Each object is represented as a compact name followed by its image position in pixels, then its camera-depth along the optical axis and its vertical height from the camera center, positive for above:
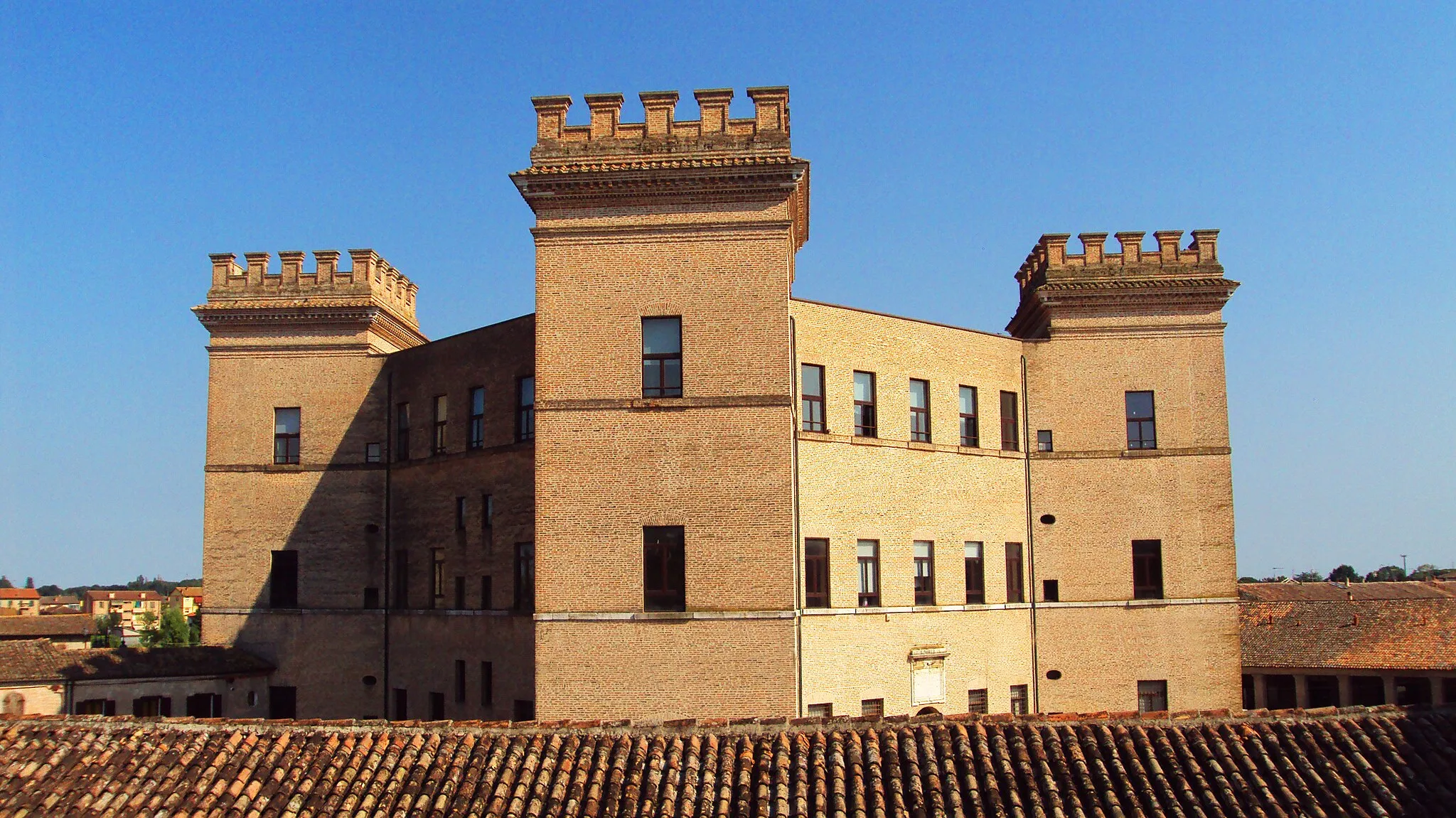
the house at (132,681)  29.44 -3.73
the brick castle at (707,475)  23.08 +1.36
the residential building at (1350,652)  38.41 -4.45
